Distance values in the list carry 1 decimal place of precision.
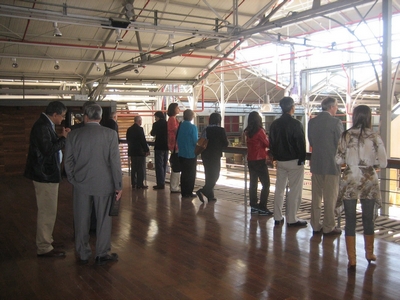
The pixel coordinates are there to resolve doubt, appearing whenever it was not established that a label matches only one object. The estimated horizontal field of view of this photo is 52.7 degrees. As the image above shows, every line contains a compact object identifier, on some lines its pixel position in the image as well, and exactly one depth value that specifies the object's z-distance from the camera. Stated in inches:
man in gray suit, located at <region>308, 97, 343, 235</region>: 160.2
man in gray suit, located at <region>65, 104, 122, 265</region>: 133.0
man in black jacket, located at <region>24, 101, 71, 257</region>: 142.5
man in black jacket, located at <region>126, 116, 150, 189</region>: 283.6
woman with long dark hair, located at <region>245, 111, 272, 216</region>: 193.6
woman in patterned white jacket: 127.7
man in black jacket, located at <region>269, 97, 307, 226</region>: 172.7
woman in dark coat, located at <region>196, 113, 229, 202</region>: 223.9
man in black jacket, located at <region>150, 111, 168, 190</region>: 271.1
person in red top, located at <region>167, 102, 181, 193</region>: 254.6
